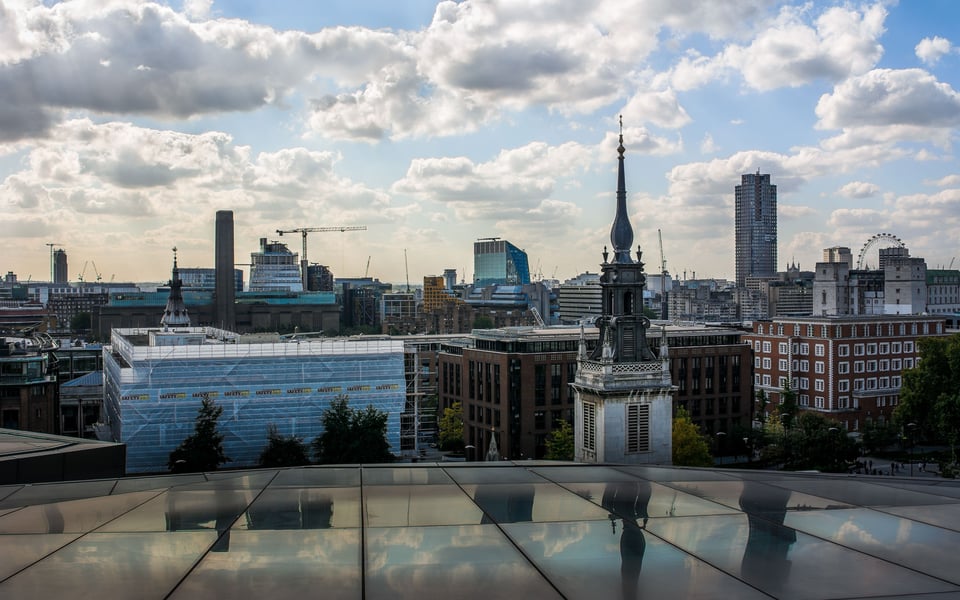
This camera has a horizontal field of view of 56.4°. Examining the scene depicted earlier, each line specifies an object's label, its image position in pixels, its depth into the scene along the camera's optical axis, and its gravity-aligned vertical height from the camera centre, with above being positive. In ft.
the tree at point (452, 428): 271.49 -36.86
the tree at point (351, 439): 194.29 -28.94
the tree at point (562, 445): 208.85 -32.52
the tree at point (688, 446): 196.03 -30.55
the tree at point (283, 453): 198.29 -32.40
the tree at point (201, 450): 189.57 -30.62
